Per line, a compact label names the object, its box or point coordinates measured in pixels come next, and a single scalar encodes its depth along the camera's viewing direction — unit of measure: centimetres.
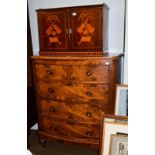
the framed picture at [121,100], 178
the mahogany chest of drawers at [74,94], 192
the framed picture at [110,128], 144
